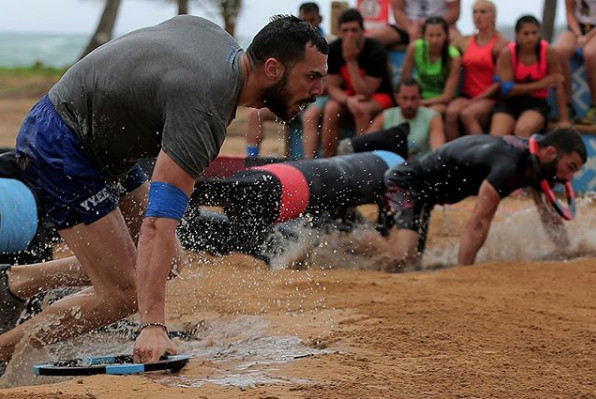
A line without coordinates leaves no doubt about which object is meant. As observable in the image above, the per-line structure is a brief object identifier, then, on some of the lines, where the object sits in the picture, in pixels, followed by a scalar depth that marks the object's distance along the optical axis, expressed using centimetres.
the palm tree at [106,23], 3743
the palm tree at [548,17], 2512
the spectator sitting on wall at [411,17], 1851
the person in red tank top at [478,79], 1703
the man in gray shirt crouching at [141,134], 697
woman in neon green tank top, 1706
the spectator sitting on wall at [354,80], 1720
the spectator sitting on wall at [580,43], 1721
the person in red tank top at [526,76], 1665
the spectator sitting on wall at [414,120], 1622
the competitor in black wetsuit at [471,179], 1246
